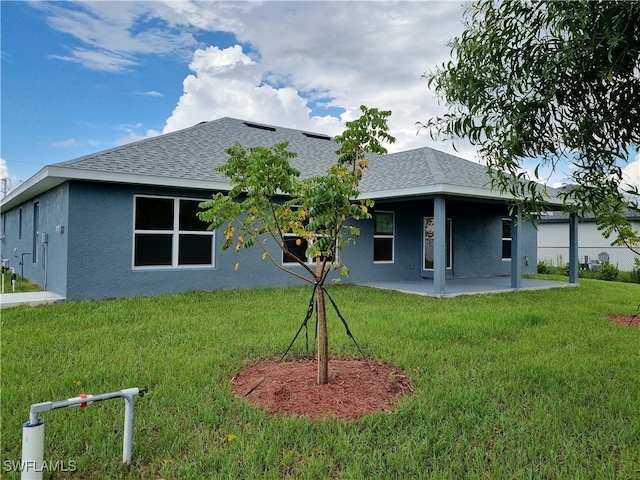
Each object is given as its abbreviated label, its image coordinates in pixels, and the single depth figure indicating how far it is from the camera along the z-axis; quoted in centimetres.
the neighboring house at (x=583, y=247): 2162
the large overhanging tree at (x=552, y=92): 263
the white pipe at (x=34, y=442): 224
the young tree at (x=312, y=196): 368
